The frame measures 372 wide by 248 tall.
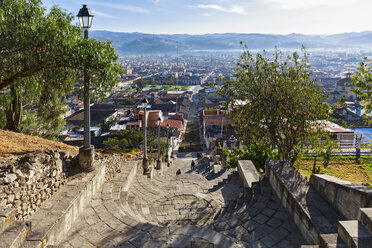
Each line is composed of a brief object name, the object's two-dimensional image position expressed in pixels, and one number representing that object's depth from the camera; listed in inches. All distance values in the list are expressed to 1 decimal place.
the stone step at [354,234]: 138.8
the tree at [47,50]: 261.1
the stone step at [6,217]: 165.8
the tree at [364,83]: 292.5
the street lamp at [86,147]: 303.6
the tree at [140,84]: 4444.4
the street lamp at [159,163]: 652.5
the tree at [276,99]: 361.4
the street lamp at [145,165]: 501.0
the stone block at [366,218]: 144.7
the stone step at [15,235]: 157.5
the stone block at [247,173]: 359.3
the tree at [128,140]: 982.4
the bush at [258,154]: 466.3
